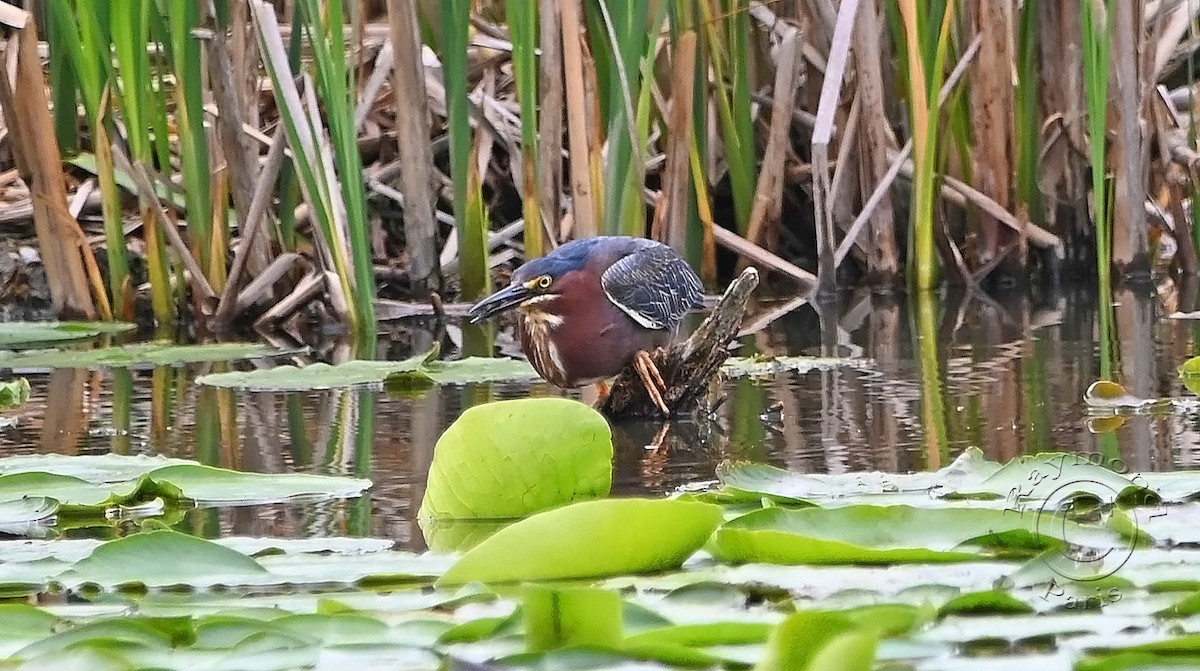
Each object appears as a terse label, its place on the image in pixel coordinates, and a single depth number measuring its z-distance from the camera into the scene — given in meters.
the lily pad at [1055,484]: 4.48
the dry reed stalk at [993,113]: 12.24
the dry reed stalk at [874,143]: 11.93
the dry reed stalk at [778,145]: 12.25
